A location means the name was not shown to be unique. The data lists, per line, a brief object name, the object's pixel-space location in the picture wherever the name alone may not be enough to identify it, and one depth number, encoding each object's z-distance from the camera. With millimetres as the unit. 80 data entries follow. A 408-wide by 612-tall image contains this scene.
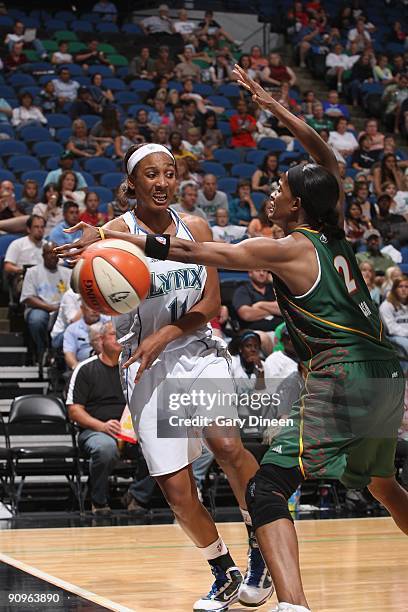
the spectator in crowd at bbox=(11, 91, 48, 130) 13977
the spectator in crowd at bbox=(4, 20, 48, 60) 15847
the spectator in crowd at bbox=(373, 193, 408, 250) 12836
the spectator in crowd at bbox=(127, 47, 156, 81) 16344
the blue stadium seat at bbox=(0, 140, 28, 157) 13305
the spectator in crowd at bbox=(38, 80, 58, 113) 14633
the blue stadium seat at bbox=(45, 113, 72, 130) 14352
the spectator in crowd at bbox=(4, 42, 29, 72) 15438
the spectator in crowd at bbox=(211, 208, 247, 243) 11633
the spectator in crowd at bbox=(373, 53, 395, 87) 18109
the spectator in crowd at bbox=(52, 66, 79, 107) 14812
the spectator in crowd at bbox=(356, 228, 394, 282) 11617
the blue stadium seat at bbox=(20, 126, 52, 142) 13805
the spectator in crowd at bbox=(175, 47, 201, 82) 16484
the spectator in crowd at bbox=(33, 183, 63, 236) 11172
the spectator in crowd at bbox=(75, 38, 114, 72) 16031
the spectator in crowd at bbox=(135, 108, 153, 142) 13794
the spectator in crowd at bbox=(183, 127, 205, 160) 14234
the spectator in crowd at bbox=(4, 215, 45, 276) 10453
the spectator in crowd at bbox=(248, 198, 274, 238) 11383
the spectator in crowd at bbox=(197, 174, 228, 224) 12203
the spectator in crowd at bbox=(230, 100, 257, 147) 15188
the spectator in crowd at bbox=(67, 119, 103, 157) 13359
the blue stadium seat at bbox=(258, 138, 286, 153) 15302
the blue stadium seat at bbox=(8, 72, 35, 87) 15062
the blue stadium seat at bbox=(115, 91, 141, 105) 15398
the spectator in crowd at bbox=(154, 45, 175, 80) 16375
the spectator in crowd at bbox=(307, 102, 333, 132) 15891
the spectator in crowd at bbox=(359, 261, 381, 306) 10578
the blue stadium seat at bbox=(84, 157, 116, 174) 13172
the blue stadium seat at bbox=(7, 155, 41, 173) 12945
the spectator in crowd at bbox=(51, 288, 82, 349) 9578
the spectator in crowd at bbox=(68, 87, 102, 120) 14383
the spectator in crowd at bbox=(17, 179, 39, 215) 11328
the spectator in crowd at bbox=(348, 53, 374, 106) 18156
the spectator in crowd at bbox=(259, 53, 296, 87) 17297
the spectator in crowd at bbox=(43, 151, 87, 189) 11977
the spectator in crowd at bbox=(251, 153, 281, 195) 13562
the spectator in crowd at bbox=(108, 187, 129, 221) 10992
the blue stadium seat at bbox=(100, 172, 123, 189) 12875
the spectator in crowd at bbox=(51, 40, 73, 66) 15711
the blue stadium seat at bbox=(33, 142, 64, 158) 13484
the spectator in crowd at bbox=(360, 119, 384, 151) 15664
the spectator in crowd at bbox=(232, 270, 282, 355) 9961
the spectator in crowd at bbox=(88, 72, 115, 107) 14711
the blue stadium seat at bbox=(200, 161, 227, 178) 14016
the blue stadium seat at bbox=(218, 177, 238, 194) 13648
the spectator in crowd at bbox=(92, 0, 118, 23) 18531
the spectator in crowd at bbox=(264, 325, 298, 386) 8859
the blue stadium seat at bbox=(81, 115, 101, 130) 14295
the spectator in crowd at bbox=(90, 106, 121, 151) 13680
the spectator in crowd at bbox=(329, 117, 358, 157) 15766
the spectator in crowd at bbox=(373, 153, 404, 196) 14227
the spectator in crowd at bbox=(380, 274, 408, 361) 10227
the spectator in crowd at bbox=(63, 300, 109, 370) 9320
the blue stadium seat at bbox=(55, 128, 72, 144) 14055
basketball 3652
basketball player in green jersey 3668
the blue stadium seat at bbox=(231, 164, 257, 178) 14164
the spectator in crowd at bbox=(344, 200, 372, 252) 12312
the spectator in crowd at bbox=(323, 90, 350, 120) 16812
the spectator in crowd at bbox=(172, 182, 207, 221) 11383
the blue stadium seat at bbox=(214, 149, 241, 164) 14586
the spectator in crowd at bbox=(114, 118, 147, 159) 13500
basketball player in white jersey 4391
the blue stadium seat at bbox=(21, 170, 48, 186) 12453
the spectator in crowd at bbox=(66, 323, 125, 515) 8086
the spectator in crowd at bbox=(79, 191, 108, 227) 10773
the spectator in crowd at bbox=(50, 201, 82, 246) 10586
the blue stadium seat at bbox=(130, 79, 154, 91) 15852
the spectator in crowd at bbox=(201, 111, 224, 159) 14695
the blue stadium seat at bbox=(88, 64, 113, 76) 15928
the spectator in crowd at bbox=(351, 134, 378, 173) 15344
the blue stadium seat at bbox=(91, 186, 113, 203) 12164
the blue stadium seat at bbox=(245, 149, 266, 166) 14766
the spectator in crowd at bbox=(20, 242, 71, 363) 9961
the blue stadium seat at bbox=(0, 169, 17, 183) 12312
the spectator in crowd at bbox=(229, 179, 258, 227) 12602
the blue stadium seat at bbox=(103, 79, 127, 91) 15695
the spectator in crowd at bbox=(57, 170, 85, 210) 11359
